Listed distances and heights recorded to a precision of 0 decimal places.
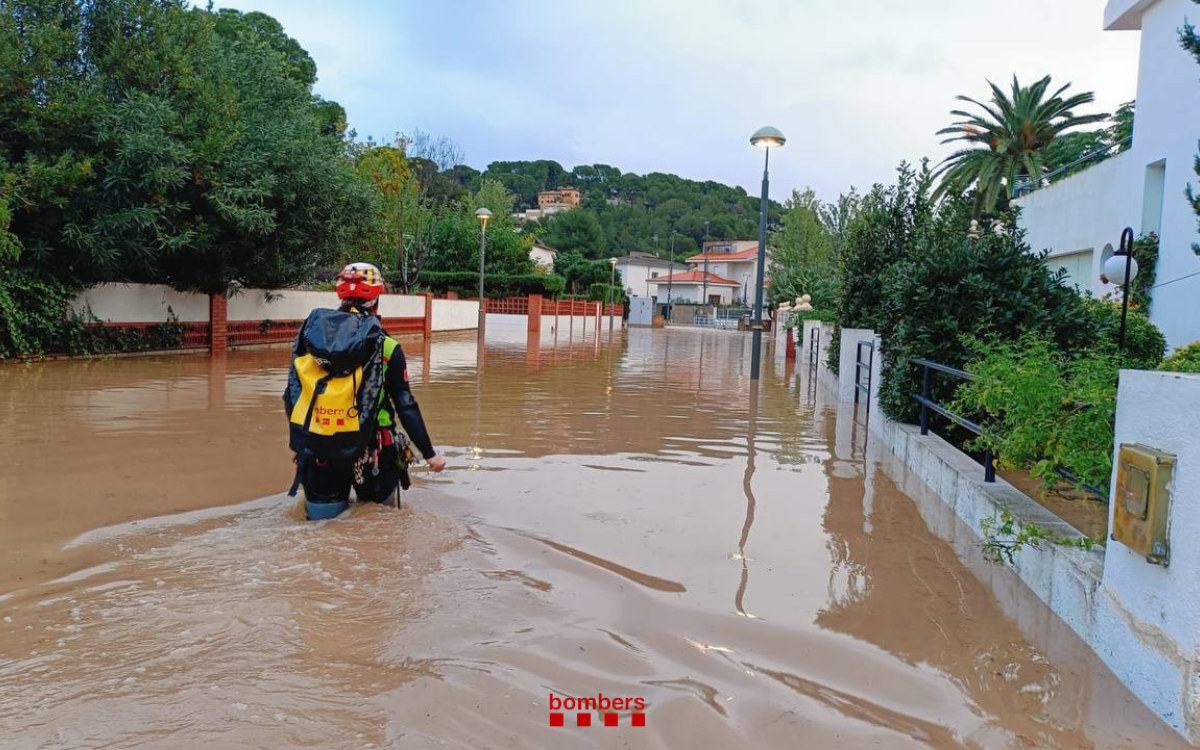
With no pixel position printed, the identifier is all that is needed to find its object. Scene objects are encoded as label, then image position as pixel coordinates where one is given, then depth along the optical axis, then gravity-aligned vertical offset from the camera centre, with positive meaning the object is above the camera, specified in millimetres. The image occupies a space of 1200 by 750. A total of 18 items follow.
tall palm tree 32812 +7335
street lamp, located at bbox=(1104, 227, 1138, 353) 11445 +796
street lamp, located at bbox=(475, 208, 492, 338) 28000 +2609
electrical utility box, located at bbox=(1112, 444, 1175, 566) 3078 -650
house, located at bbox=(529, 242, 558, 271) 75750 +4501
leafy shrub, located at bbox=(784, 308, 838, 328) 22003 -80
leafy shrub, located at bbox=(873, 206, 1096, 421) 7648 +161
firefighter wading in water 4316 -522
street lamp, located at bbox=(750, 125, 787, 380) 15664 +1779
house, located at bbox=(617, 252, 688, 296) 89062 +3746
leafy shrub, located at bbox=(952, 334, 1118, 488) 4250 -476
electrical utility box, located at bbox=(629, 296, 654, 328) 67062 -409
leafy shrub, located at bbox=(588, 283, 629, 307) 56094 +758
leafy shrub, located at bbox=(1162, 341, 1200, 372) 7316 -304
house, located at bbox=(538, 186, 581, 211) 118250 +14976
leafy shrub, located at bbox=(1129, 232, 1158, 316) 15391 +1011
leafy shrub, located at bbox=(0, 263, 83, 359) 14742 -569
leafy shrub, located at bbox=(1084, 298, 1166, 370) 7921 -59
